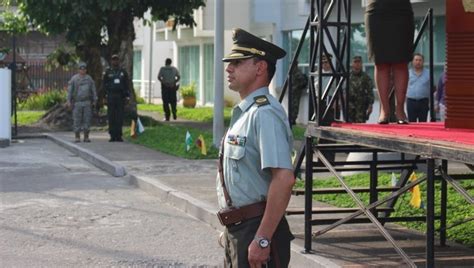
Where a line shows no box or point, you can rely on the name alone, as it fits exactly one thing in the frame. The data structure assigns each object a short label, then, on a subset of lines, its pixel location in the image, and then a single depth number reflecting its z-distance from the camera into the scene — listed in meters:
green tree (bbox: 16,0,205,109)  23.69
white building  21.48
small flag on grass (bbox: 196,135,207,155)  17.34
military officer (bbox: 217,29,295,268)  4.58
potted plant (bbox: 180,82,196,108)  36.97
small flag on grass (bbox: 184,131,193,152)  17.89
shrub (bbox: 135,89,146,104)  42.97
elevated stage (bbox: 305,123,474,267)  6.34
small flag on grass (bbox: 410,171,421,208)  9.27
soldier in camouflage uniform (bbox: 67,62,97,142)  21.14
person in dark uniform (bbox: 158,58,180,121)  28.67
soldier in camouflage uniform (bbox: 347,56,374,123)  15.70
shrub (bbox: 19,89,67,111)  34.06
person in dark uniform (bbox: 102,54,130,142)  21.19
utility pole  17.42
